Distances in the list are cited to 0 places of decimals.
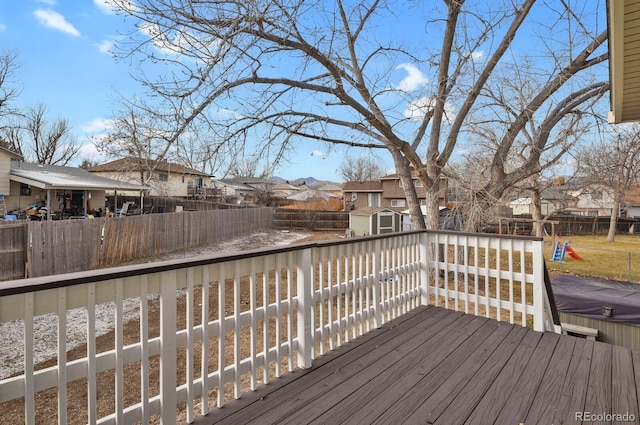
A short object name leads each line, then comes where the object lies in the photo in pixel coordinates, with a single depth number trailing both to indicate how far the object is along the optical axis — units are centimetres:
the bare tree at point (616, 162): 1428
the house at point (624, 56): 246
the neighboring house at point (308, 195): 3891
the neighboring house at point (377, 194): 2727
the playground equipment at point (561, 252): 1137
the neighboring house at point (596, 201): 1859
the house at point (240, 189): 3176
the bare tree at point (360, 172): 4306
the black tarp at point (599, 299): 509
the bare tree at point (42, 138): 2406
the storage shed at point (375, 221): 1535
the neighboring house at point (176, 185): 2421
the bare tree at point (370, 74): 475
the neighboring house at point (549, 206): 1361
